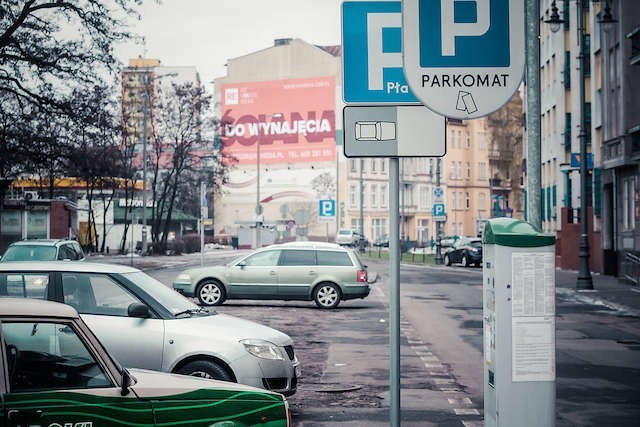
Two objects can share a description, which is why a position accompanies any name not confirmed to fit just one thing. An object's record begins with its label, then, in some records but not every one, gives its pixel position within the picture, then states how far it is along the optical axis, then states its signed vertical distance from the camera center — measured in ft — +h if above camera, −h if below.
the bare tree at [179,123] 230.48 +23.57
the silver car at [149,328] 31.37 -3.29
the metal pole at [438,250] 197.65 -5.39
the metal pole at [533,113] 31.78 +3.44
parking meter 20.62 -2.22
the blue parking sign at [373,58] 20.22 +3.31
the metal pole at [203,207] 108.53 +1.96
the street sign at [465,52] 18.28 +3.10
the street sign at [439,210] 183.11 +2.29
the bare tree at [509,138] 303.89 +25.37
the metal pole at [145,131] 210.59 +19.72
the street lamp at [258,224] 214.03 -0.01
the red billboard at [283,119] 349.20 +36.83
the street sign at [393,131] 20.02 +1.82
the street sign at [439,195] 181.88 +4.96
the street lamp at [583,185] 102.27 +3.75
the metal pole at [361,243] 283.87 -5.71
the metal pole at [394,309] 19.25 -1.67
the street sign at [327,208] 173.58 +2.64
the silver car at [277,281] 84.12 -4.74
